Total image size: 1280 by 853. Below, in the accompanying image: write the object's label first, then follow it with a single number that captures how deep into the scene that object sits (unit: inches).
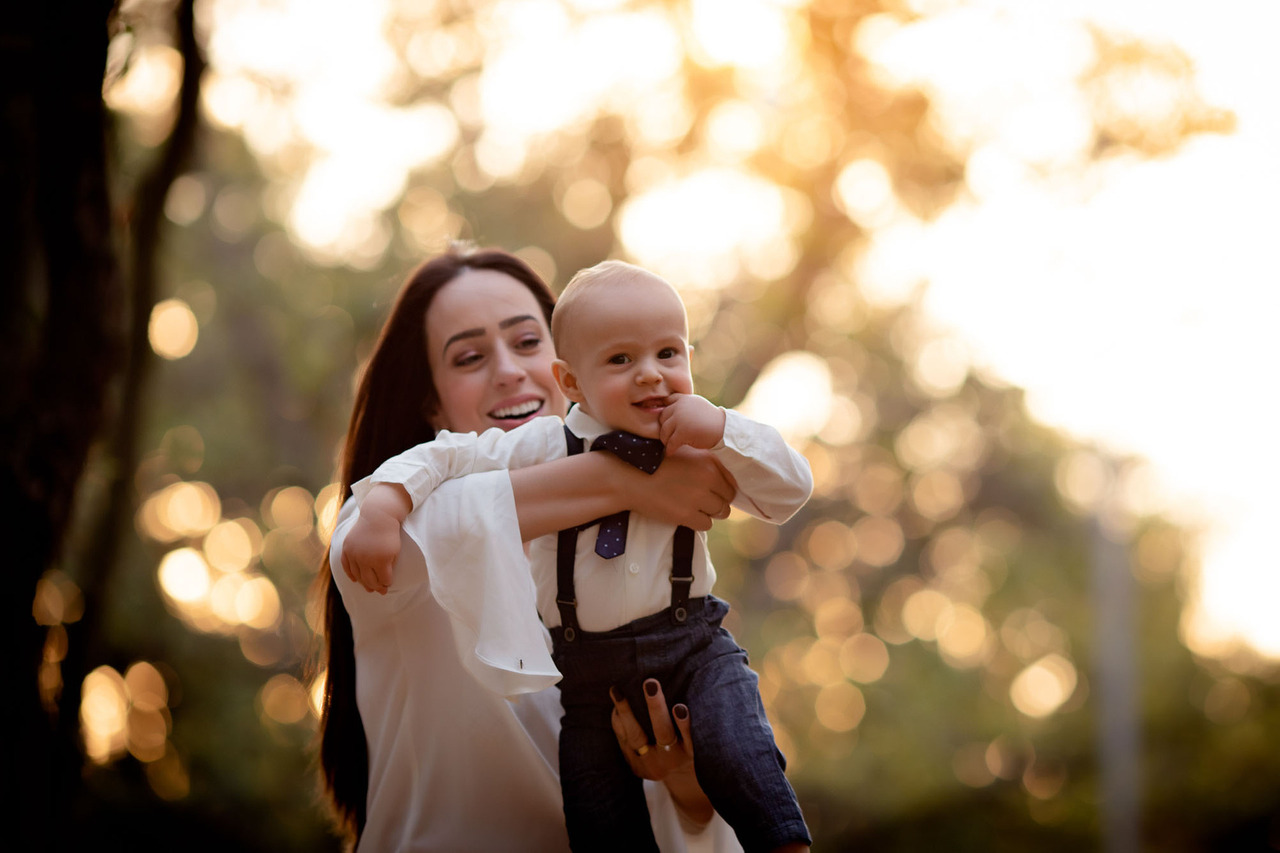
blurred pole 498.9
